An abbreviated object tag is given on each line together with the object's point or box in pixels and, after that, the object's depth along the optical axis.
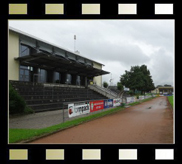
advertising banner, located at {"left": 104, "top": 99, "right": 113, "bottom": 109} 14.93
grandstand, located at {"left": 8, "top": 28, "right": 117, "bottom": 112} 15.43
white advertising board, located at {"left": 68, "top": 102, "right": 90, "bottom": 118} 9.47
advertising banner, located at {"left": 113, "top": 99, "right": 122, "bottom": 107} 17.26
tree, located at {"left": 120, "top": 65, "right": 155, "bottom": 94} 47.91
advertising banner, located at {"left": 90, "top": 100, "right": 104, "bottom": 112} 12.29
